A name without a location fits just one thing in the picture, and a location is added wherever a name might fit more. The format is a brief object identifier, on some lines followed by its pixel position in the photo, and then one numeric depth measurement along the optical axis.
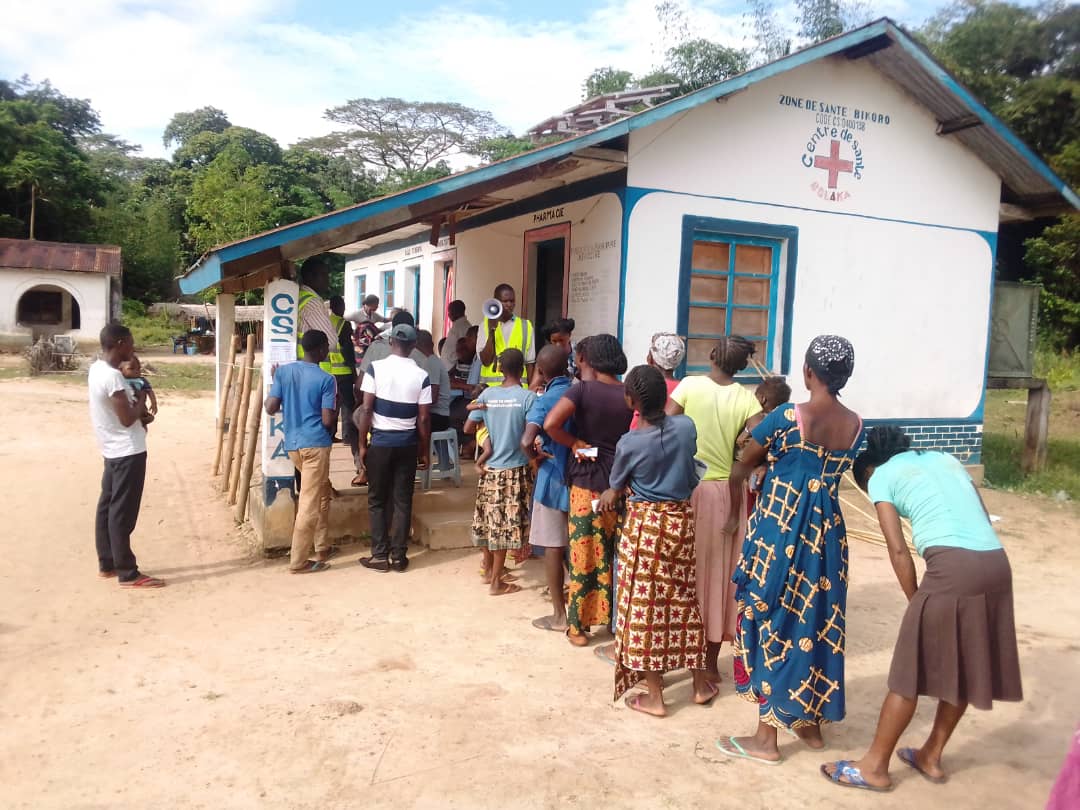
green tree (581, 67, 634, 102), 30.33
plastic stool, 6.64
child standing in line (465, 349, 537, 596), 5.01
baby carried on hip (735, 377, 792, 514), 3.94
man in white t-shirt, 4.99
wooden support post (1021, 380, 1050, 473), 9.85
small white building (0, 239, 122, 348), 23.42
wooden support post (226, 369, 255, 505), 7.35
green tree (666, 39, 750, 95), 26.47
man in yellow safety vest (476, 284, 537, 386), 6.71
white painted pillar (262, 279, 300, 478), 5.92
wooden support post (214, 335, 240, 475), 8.47
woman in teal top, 2.86
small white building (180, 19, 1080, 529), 7.11
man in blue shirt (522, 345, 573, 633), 4.49
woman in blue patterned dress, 3.19
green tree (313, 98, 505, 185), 40.09
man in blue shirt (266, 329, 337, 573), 5.47
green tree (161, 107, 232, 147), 42.41
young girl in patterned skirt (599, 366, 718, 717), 3.56
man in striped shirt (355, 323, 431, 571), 5.39
